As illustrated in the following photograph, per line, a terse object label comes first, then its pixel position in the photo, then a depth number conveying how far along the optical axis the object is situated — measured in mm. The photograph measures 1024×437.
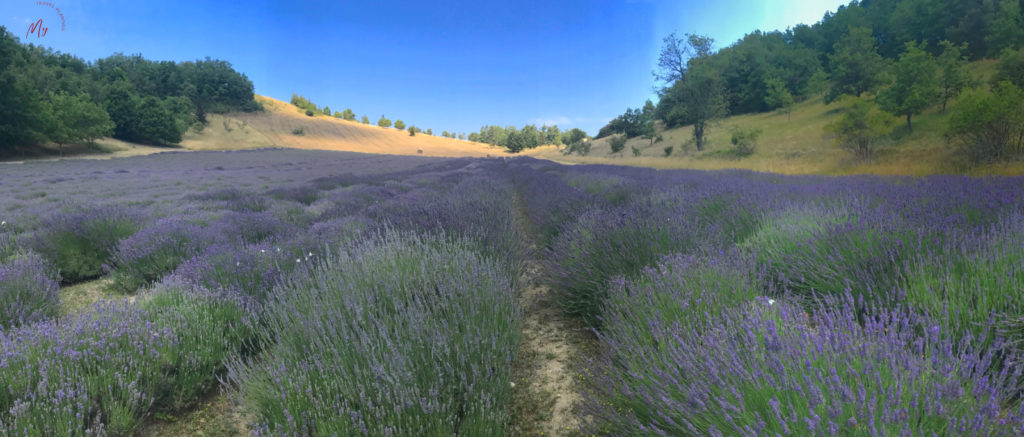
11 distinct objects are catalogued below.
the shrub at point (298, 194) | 9596
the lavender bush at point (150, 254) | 4055
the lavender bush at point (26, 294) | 2799
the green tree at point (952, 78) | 22641
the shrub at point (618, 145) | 51594
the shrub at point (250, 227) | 4926
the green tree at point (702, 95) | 34781
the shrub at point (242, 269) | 3136
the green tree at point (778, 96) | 43875
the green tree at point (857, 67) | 37875
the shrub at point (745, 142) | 31328
